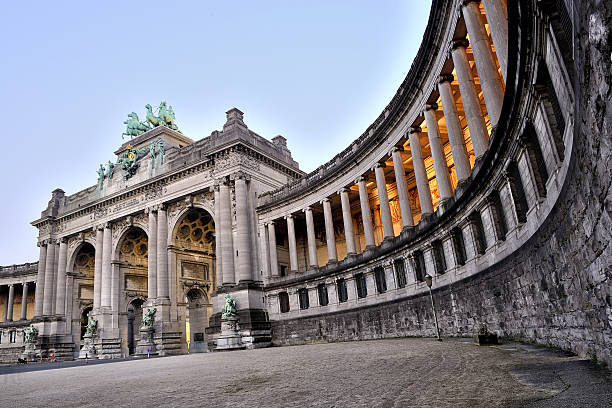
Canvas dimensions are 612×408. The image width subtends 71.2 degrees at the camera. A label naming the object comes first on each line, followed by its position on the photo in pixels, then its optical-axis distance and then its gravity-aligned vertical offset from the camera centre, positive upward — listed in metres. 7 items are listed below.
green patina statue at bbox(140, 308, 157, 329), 38.56 +1.49
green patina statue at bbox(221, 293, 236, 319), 33.47 +1.39
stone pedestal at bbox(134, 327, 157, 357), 37.44 -0.68
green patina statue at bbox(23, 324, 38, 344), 49.69 +1.39
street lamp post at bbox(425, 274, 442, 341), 18.06 +1.02
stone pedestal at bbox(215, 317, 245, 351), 32.49 -0.73
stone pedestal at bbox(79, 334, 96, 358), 43.28 -0.67
